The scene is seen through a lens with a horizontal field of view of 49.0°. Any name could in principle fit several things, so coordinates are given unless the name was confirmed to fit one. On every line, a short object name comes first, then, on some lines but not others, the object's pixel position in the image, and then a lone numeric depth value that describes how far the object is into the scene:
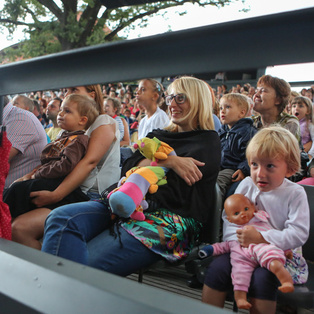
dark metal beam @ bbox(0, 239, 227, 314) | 0.59
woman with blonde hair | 1.58
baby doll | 1.38
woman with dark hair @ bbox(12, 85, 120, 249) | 2.04
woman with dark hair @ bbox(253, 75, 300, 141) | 3.11
